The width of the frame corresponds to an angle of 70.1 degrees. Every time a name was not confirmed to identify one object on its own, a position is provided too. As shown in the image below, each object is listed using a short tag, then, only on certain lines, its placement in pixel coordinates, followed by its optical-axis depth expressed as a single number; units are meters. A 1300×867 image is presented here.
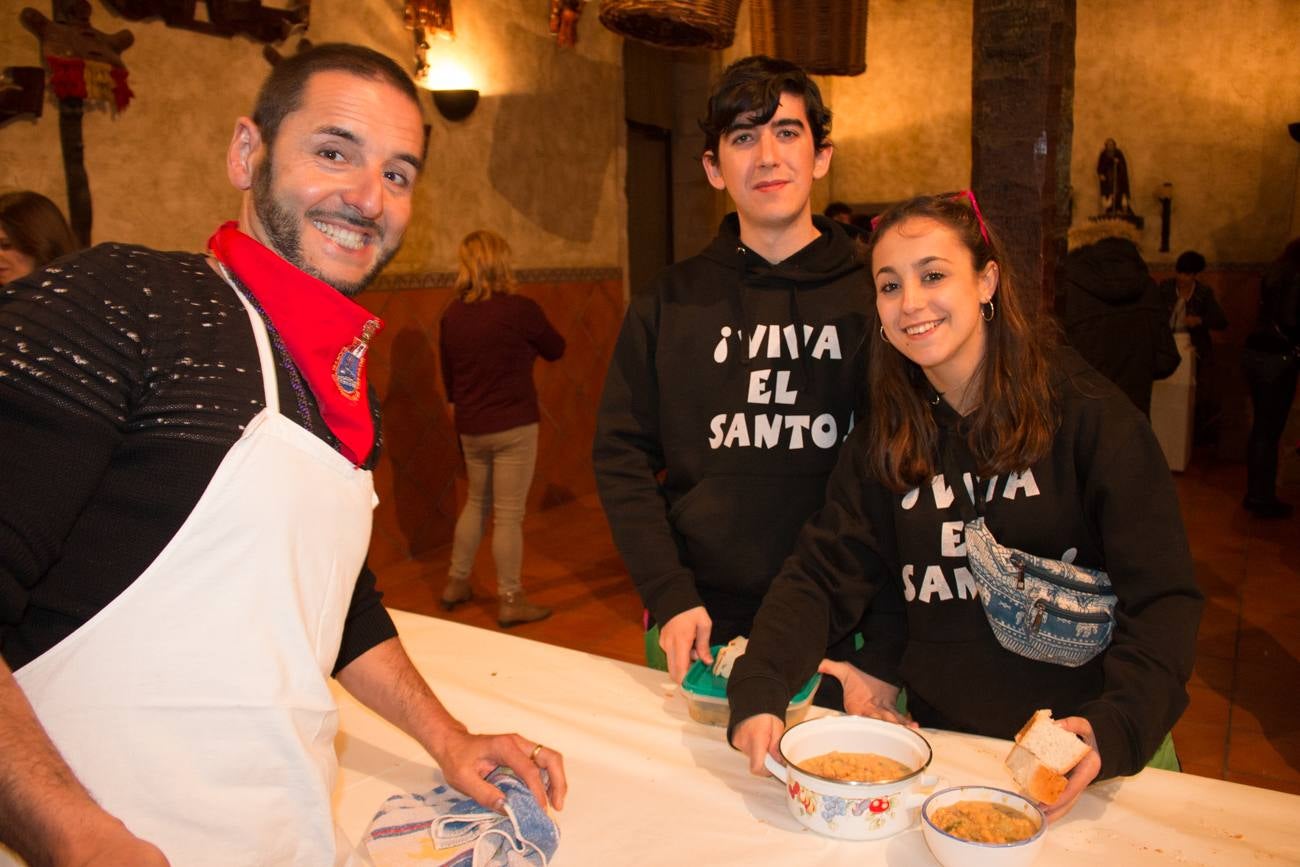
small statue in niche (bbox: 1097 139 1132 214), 7.44
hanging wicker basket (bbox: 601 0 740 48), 3.25
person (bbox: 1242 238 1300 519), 5.00
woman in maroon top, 4.11
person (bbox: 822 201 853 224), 6.65
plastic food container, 1.44
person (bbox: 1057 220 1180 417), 4.68
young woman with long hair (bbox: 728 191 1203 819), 1.35
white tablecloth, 1.12
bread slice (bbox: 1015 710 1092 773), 1.12
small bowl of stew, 1.01
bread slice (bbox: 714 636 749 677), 1.49
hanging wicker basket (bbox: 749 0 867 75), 3.48
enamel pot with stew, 1.12
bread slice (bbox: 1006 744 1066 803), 1.11
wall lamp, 4.83
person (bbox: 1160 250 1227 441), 6.63
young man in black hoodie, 1.76
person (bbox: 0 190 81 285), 2.54
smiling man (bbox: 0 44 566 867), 0.79
